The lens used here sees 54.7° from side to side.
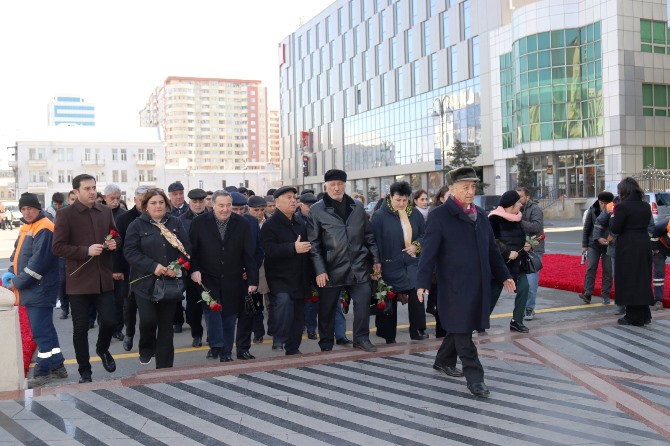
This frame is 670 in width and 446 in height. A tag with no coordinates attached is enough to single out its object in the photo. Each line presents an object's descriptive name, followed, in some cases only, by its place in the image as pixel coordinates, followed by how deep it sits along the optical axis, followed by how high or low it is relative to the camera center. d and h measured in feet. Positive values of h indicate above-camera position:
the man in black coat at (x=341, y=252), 23.03 -1.60
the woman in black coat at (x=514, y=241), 26.32 -1.62
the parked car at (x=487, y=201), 116.67 +0.33
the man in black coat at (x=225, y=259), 22.98 -1.70
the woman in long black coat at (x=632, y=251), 26.99 -2.27
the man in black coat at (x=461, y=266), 18.67 -1.82
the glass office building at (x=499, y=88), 140.87 +30.13
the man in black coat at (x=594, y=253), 33.27 -2.84
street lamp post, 184.74 +28.66
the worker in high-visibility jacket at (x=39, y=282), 20.47 -2.06
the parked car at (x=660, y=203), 89.25 -0.76
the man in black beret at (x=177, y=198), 30.45 +0.69
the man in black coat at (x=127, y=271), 26.25 -2.36
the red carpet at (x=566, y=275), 37.73 -4.95
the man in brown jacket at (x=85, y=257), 20.24 -1.34
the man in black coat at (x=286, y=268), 23.38 -2.16
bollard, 18.76 -3.75
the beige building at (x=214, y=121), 588.09 +84.67
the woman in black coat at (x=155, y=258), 20.92 -1.46
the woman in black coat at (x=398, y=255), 25.18 -1.92
